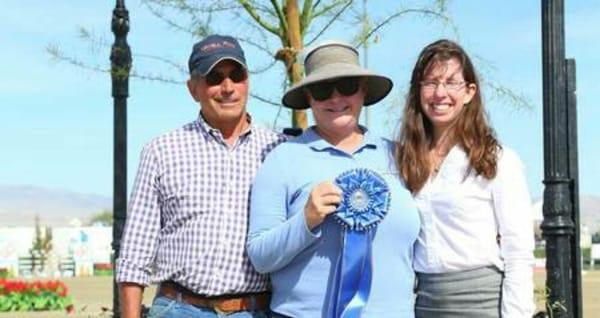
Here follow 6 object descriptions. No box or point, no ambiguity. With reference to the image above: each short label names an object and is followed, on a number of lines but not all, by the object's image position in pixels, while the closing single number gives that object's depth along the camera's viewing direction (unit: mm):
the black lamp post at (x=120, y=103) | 9508
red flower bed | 19000
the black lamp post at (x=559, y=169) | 7391
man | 3852
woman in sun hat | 3613
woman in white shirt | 3682
